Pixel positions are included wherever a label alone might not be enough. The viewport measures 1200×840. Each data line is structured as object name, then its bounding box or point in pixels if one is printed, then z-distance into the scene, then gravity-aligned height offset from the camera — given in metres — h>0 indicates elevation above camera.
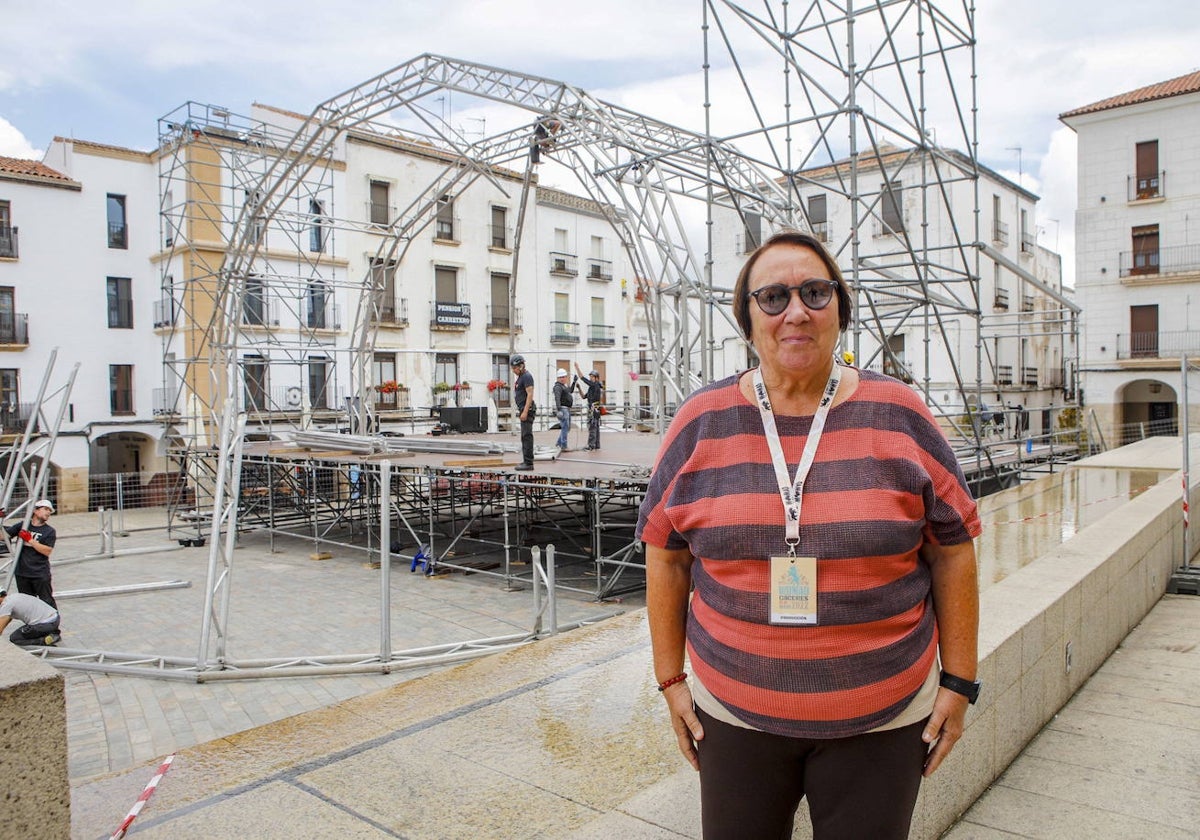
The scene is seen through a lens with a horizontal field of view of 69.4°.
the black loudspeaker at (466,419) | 23.20 -0.41
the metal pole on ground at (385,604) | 7.82 -1.81
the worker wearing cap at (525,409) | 12.59 -0.09
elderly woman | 1.63 -0.34
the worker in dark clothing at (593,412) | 16.06 -0.19
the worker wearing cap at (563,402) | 15.30 +0.00
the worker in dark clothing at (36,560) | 9.96 -1.75
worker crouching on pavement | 9.33 -2.26
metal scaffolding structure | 10.46 +3.12
